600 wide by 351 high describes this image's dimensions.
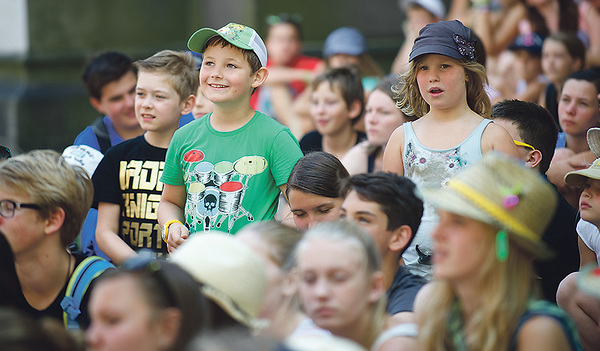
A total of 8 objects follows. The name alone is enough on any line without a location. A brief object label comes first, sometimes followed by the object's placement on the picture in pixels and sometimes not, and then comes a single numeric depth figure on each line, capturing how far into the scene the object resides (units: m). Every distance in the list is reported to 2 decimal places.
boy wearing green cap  7.61
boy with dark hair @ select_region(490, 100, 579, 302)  8.12
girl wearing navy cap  7.43
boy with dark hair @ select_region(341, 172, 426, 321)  6.40
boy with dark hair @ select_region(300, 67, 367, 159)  11.55
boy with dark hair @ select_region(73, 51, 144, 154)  10.41
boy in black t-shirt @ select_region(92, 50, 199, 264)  8.45
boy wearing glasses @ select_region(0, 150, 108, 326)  6.59
